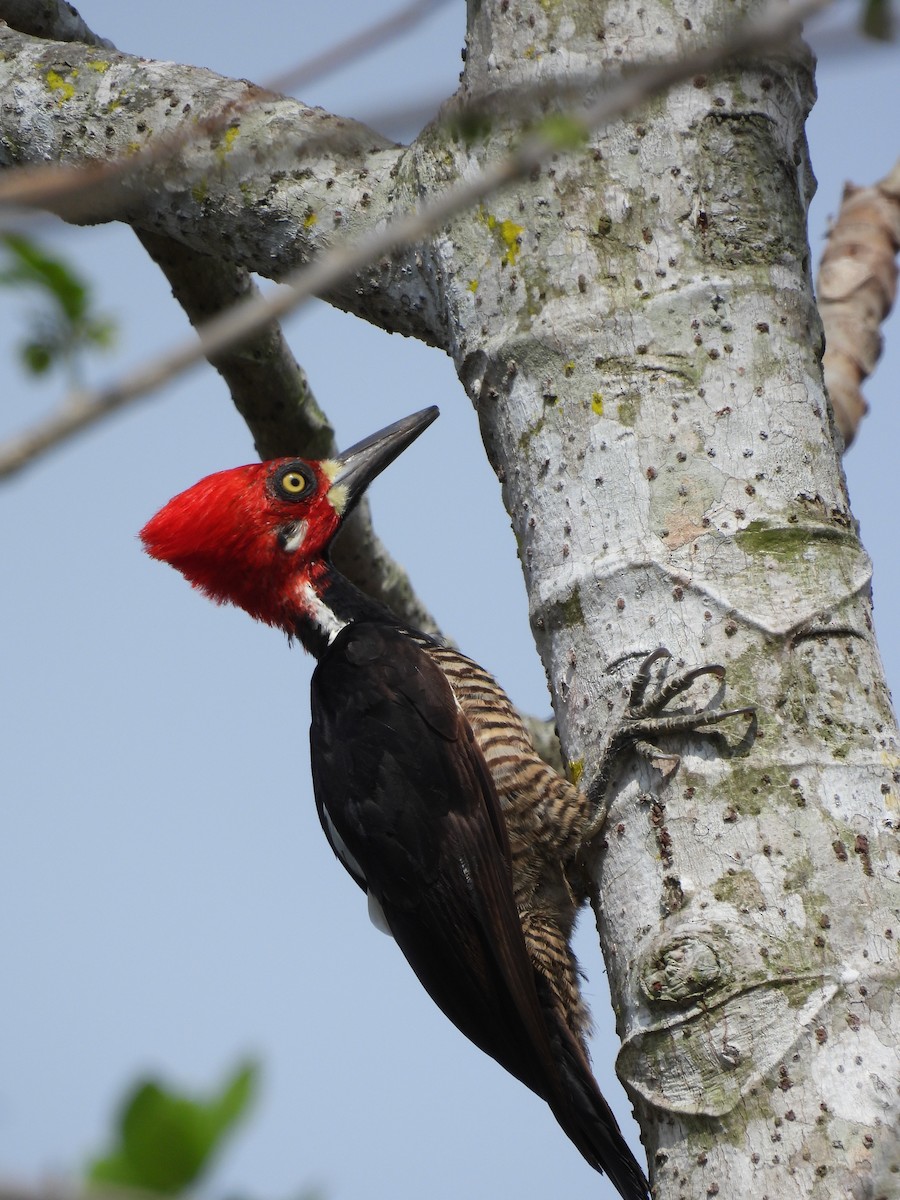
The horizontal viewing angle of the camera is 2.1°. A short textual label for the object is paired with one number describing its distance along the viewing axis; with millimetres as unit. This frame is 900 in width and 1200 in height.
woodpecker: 7987
